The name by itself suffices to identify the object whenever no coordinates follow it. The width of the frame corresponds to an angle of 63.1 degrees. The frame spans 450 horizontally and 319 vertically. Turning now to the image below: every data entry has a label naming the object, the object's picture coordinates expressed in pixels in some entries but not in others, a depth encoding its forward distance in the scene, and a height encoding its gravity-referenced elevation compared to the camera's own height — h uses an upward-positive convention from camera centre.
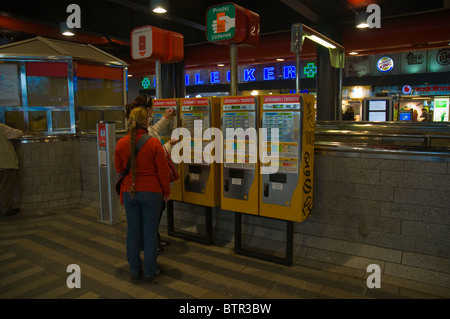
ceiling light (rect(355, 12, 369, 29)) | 7.40 +2.06
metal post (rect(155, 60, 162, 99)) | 5.38 +0.66
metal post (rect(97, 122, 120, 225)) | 5.45 -0.75
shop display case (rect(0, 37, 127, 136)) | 6.55 +0.83
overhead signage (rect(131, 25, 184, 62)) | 5.08 +1.11
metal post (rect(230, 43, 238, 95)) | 4.52 +0.67
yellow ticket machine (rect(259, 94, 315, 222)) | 3.63 -0.35
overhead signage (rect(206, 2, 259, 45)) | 4.21 +1.16
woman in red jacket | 3.43 -0.60
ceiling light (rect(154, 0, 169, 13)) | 7.78 +2.50
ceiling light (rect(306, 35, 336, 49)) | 4.83 +1.14
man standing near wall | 5.84 -0.72
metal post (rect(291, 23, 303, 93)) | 4.17 +0.96
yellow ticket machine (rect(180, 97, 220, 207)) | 4.31 -0.38
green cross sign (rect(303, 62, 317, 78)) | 14.51 +2.07
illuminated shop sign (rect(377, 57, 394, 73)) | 15.34 +2.41
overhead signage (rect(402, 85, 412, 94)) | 14.17 +1.25
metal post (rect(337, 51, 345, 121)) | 7.09 +1.05
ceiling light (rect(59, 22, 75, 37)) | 9.91 +2.56
